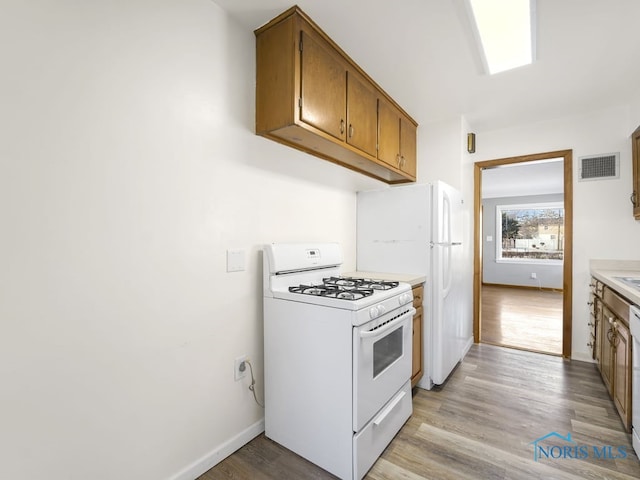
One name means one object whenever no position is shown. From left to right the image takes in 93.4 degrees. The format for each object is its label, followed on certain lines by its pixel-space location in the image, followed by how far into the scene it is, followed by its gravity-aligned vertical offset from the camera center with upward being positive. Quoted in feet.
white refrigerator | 7.91 -0.23
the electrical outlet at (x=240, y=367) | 5.70 -2.45
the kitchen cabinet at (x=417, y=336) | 7.55 -2.50
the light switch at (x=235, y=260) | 5.56 -0.39
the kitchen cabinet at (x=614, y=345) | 5.89 -2.45
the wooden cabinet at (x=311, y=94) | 5.49 +2.97
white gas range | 4.85 -2.21
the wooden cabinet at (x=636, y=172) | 8.37 +1.90
